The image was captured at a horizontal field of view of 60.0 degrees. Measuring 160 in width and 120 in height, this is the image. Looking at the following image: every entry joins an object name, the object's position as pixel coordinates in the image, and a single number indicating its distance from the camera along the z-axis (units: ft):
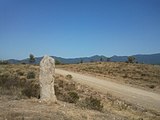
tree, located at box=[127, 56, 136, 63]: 96.15
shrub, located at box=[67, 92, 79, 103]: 25.06
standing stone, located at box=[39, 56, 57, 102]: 22.14
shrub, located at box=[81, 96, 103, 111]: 22.56
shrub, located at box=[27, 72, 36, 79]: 42.85
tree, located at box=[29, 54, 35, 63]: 113.42
